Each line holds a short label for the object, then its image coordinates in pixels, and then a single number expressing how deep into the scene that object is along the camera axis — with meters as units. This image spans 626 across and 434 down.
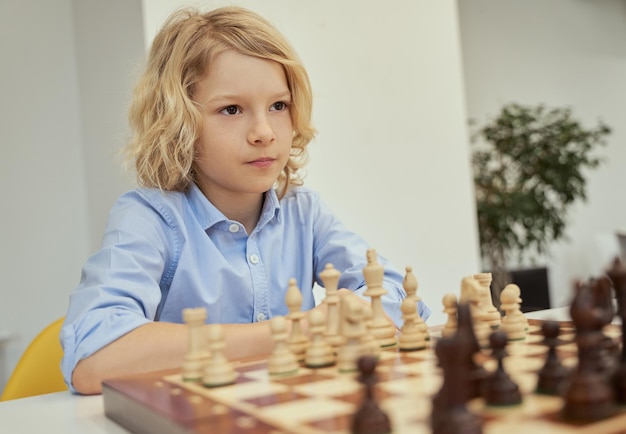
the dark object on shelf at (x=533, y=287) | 5.14
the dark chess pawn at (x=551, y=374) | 0.66
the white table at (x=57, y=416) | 0.87
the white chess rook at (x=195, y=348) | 0.88
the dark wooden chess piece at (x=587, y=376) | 0.58
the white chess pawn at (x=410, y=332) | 0.97
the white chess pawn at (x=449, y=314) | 1.00
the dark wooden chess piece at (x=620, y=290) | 0.69
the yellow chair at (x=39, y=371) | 1.45
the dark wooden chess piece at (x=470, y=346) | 0.62
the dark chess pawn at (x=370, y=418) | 0.57
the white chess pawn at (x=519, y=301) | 1.05
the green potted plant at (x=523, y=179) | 4.55
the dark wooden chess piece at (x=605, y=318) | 0.65
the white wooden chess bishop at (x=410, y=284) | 1.09
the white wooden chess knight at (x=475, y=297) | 1.01
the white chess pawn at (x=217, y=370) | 0.82
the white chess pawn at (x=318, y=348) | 0.91
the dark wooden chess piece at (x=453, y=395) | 0.53
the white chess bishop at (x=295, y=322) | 0.97
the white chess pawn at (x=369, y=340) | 0.91
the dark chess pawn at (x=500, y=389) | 0.64
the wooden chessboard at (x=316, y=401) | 0.60
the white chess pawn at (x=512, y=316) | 1.01
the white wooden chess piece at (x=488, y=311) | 1.07
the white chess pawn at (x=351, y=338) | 0.86
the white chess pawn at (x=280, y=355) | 0.87
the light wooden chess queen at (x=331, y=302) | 0.98
